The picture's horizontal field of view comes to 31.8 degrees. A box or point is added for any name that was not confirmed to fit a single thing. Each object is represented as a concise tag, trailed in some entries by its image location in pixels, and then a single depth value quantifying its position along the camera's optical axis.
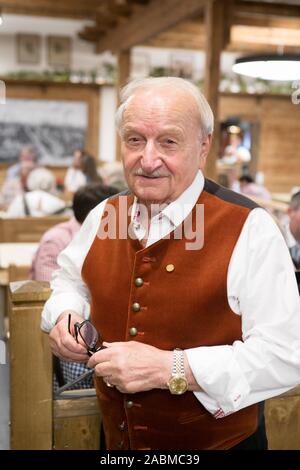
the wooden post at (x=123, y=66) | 8.09
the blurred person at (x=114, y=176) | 4.81
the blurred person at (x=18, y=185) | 6.04
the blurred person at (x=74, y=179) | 7.57
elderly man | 1.09
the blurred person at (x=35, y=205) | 5.02
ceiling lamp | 3.37
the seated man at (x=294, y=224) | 2.84
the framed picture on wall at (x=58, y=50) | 9.41
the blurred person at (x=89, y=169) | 5.68
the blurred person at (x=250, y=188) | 6.30
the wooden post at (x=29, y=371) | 1.54
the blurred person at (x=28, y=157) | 6.21
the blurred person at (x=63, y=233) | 2.64
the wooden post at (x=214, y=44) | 4.49
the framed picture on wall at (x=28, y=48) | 9.27
